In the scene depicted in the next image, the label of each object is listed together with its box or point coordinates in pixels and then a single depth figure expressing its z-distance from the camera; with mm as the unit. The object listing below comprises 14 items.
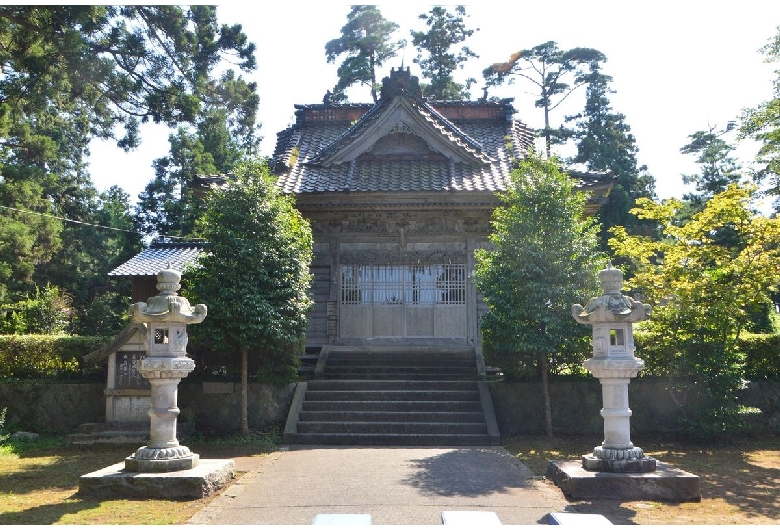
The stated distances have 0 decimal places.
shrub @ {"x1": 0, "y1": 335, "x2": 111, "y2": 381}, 13320
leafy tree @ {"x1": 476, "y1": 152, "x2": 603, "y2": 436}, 11609
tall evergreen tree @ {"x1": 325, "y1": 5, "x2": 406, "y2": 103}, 38344
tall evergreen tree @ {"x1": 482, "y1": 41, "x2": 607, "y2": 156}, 37469
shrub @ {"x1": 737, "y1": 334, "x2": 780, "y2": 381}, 12453
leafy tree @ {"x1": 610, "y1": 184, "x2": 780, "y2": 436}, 10969
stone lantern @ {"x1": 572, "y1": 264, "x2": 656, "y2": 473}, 7609
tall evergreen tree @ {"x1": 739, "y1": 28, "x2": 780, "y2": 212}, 15961
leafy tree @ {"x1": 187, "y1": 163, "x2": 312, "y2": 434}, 11695
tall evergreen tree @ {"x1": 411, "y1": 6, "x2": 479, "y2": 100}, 38750
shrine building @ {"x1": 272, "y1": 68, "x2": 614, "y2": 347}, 15609
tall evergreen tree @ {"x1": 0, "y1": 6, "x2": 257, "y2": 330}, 12008
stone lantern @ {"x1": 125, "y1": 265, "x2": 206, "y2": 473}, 7793
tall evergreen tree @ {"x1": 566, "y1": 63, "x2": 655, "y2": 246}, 33219
